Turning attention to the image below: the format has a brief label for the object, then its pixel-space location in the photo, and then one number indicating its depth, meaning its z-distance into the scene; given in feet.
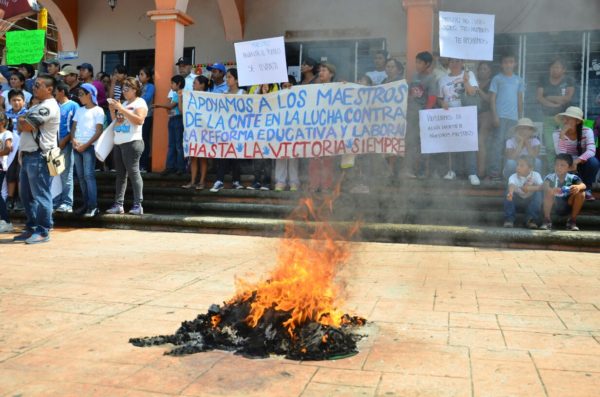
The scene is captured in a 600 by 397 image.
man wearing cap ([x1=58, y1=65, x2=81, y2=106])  32.78
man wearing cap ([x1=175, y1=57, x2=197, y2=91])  30.88
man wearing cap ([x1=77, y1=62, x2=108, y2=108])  31.78
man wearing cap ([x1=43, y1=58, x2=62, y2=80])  33.88
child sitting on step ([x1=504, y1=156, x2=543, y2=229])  21.44
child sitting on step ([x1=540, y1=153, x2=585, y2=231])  20.99
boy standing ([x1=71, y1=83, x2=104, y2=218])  25.53
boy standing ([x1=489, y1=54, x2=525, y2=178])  24.99
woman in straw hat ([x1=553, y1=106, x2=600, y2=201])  22.91
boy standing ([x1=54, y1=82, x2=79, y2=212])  25.61
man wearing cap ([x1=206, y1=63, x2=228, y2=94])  29.35
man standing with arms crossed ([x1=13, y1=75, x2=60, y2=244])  20.42
